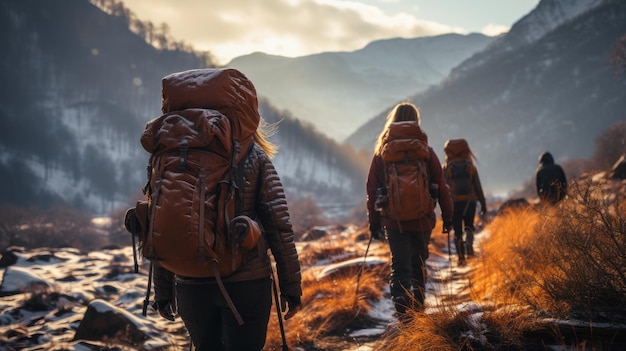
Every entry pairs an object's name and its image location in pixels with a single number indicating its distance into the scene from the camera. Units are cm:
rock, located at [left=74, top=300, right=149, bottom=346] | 554
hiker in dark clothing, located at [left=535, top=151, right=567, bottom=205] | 779
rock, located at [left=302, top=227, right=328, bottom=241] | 1823
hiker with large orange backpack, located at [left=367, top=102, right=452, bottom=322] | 380
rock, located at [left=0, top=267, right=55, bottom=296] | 906
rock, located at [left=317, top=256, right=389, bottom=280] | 648
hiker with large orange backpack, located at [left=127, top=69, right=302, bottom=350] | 190
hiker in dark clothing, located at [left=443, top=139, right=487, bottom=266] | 691
